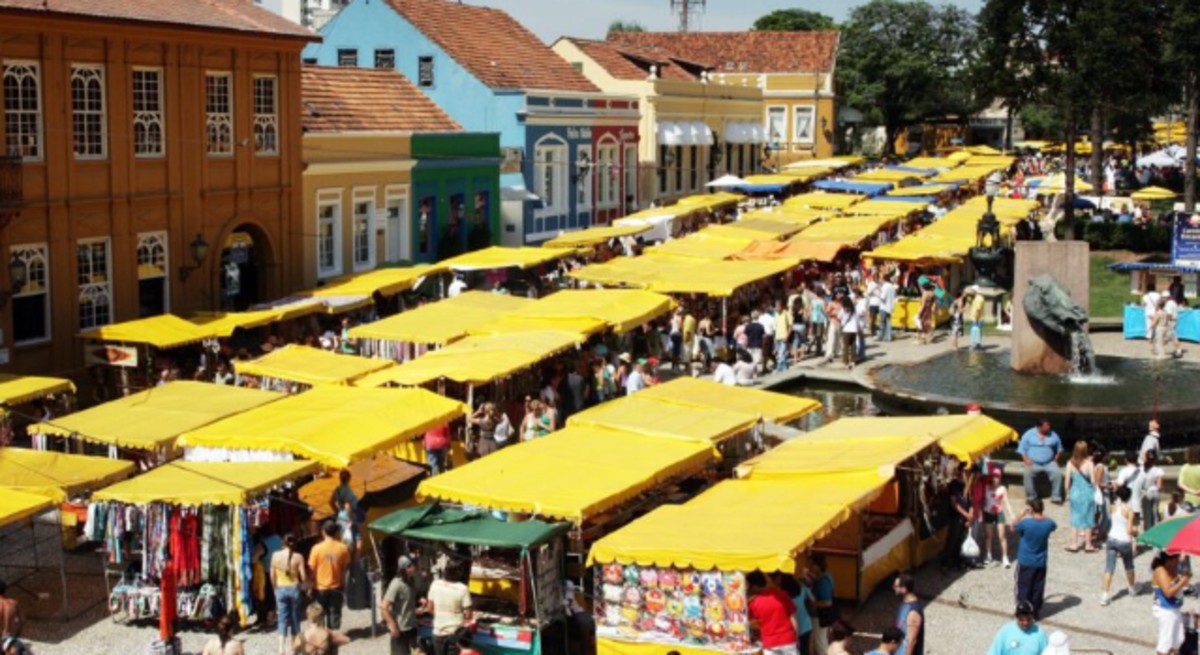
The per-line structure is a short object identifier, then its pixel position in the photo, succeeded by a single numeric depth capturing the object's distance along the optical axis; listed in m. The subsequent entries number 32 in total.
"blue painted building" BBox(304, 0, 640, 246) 48.88
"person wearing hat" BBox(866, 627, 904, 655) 13.30
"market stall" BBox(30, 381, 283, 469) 19.34
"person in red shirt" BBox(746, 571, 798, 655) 14.56
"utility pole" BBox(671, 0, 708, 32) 108.69
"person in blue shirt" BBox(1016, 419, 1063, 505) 21.06
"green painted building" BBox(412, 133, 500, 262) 40.62
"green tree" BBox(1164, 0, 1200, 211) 47.75
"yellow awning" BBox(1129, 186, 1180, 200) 60.41
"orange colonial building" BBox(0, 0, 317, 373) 27.28
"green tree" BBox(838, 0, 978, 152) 93.94
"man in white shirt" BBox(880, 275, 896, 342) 34.16
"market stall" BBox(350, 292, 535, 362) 26.17
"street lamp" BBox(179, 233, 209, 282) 30.88
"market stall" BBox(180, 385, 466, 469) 18.39
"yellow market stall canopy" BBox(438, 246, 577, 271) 34.75
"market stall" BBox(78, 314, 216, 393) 26.55
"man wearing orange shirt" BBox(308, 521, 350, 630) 16.14
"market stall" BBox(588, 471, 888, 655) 14.59
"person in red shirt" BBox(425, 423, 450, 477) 22.12
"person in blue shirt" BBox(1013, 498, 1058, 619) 16.56
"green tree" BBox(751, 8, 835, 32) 124.56
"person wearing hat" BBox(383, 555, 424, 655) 15.30
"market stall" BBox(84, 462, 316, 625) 16.72
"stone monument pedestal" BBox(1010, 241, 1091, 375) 27.09
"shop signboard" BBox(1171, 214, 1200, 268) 39.53
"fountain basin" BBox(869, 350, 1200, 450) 23.36
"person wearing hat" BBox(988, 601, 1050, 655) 13.50
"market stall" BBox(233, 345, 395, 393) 23.39
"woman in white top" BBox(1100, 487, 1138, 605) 17.36
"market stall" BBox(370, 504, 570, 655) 15.39
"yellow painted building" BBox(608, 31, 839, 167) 85.12
